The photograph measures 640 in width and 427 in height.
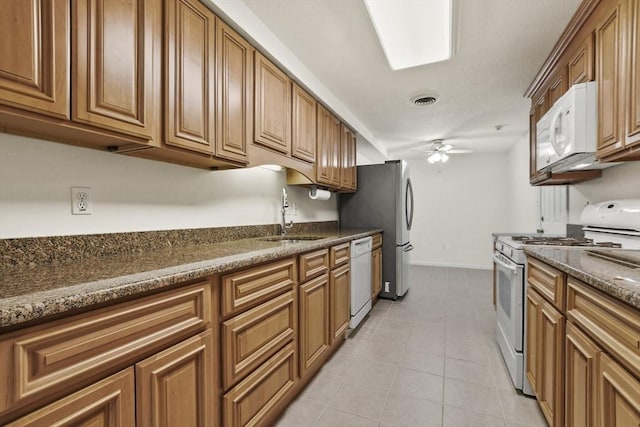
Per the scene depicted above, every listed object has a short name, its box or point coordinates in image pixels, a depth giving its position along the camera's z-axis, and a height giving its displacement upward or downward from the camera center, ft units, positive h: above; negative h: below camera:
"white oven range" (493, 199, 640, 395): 5.76 -0.85
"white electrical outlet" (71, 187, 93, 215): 4.00 +0.17
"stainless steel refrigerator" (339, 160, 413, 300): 11.72 +0.03
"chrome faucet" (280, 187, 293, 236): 8.31 +0.05
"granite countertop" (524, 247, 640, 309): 2.69 -0.71
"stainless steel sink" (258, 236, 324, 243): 7.46 -0.70
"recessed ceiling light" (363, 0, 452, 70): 5.56 +3.96
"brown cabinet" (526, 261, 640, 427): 2.67 -1.71
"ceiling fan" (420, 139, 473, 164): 15.03 +3.41
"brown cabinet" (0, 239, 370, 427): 2.14 -1.48
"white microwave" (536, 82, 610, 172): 5.24 +1.59
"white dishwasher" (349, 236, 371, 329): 8.56 -2.14
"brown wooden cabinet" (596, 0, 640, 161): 4.22 +2.05
